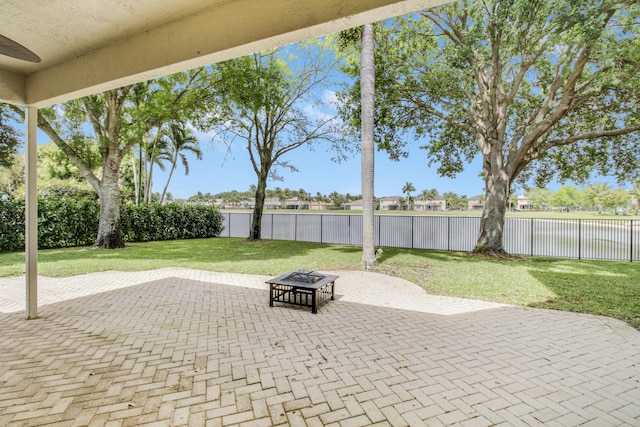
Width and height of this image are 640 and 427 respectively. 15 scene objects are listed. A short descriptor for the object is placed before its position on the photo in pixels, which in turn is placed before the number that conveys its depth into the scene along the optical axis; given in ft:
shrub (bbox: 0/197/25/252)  32.73
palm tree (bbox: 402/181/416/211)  144.25
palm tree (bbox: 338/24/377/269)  27.61
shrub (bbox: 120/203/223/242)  45.52
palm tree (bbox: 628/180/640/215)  89.14
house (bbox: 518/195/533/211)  141.08
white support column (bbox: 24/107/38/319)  13.48
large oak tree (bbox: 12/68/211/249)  36.01
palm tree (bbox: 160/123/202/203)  80.94
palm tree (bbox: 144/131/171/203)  76.55
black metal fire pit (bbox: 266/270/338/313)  15.31
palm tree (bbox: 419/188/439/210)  136.87
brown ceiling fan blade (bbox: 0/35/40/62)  6.44
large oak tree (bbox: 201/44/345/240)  48.49
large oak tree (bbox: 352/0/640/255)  26.76
